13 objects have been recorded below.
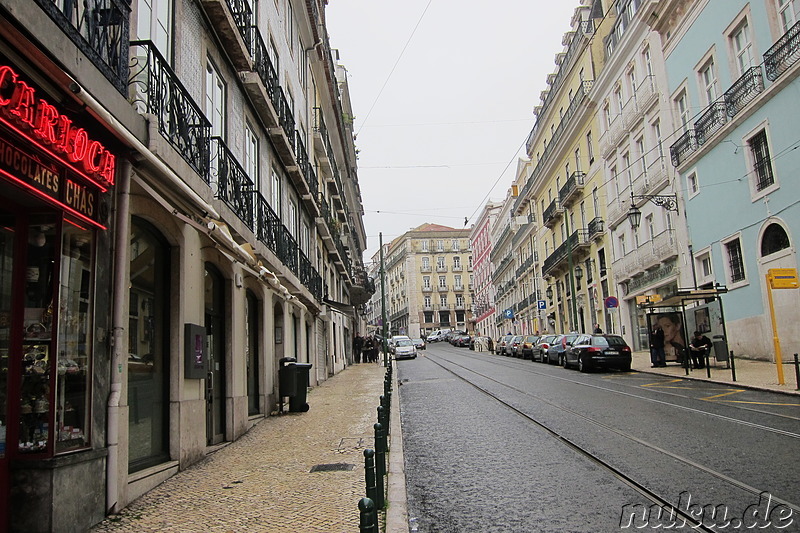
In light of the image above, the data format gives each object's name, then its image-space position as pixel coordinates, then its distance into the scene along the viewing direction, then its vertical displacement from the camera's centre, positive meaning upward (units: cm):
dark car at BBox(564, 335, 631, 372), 2258 -33
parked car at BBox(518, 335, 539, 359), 3541 +11
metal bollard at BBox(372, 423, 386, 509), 526 -99
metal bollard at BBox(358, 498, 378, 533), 336 -85
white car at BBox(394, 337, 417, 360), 4319 +26
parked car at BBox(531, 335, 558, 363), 3159 -3
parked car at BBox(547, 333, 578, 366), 2731 -8
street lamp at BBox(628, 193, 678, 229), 2384 +563
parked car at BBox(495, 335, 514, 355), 4409 +37
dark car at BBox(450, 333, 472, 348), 6569 +123
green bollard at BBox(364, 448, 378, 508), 463 -87
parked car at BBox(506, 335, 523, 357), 3994 +13
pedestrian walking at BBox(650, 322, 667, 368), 2233 -20
